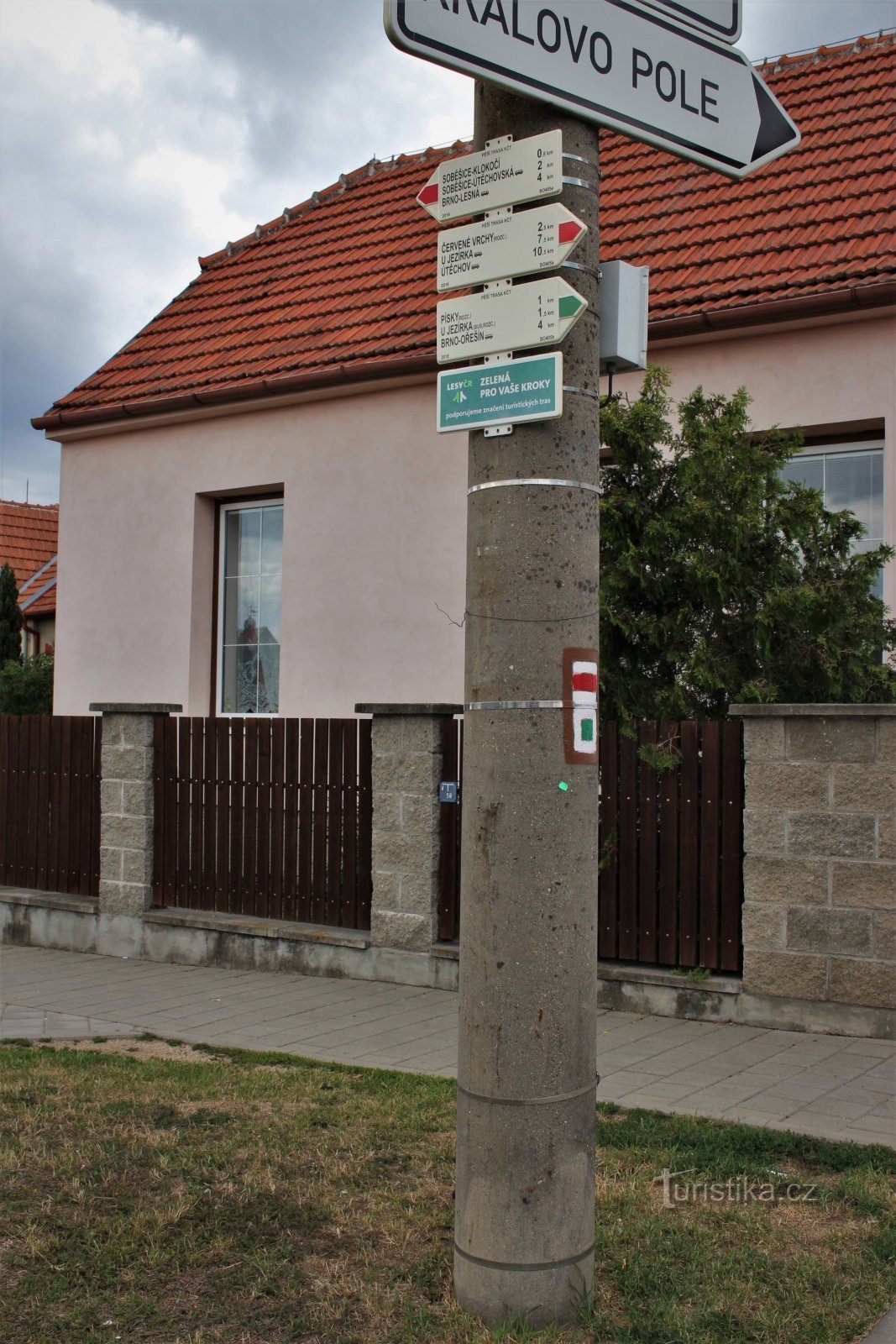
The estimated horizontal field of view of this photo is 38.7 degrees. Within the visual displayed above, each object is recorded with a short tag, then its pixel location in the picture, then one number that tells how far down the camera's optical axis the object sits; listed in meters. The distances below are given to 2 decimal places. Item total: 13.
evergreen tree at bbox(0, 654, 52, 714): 18.67
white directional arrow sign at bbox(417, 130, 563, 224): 3.44
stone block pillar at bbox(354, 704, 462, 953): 8.31
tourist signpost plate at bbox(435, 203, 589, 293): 3.41
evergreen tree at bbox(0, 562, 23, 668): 22.89
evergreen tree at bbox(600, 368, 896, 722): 7.52
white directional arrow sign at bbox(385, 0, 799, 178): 3.22
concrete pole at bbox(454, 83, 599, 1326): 3.38
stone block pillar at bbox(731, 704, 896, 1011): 6.68
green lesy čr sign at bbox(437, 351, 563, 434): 3.41
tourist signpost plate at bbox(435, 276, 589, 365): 3.41
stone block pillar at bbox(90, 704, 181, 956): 9.82
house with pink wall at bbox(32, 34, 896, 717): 9.61
